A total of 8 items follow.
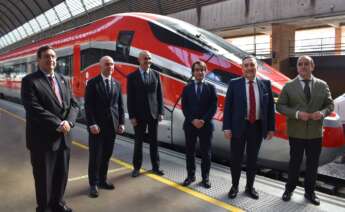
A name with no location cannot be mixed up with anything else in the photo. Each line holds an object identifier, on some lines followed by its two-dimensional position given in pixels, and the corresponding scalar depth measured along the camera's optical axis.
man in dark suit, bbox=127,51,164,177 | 4.62
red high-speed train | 4.67
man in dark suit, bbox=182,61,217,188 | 4.25
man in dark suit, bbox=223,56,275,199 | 3.89
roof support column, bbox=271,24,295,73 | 15.68
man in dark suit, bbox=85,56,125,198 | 4.03
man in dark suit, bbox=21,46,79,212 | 3.14
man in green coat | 3.75
